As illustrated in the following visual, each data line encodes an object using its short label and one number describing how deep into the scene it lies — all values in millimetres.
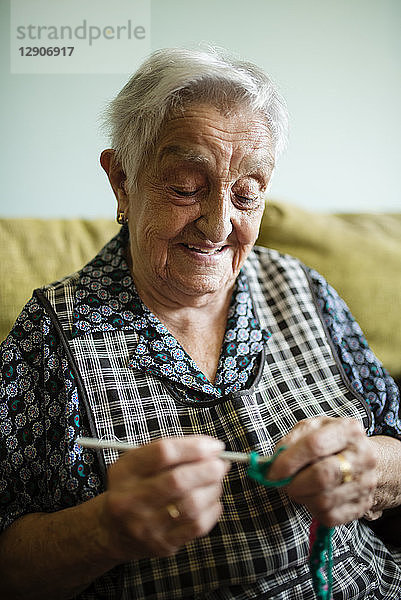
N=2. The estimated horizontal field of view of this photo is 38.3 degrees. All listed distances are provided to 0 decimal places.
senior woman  902
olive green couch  1417
